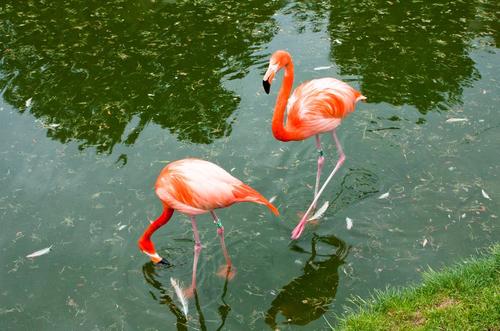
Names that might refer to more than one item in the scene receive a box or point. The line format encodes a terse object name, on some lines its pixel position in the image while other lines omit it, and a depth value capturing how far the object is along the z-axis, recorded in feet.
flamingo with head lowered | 12.91
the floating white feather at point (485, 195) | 16.10
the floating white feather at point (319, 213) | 15.90
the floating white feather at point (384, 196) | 16.44
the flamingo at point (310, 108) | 14.35
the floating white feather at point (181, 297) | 13.15
